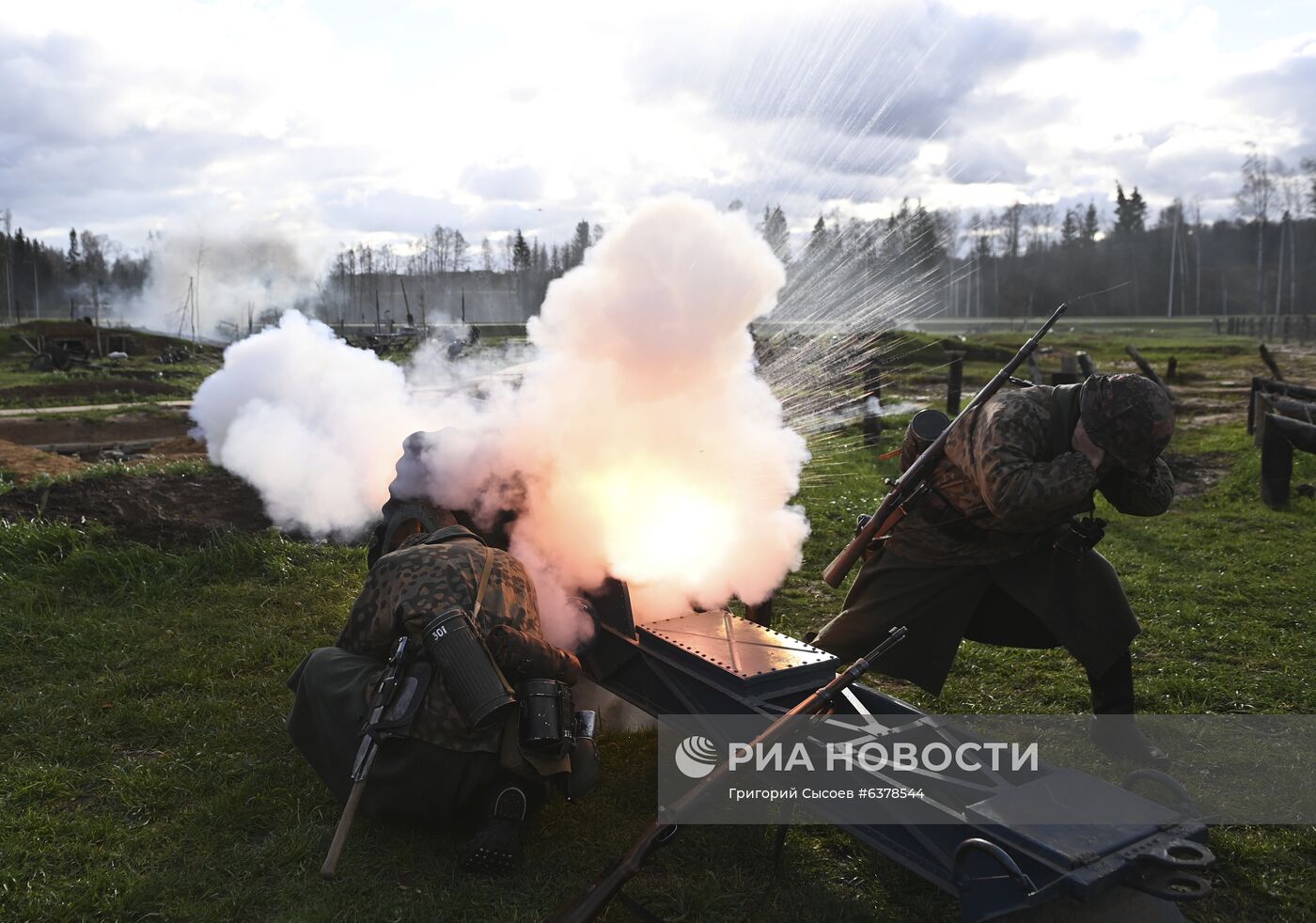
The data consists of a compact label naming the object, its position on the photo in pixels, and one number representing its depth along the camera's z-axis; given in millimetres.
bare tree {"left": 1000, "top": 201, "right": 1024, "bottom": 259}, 67750
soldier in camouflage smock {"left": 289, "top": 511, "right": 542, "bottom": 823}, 3852
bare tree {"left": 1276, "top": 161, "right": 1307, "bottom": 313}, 59031
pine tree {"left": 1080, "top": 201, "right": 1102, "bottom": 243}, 72562
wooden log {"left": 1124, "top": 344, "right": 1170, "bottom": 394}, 16503
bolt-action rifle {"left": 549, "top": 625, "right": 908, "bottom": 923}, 3145
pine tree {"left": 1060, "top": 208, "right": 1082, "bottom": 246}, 72812
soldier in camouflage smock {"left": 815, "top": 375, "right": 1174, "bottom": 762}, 4184
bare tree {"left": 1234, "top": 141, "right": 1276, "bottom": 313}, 63000
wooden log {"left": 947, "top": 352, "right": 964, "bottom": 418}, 16297
